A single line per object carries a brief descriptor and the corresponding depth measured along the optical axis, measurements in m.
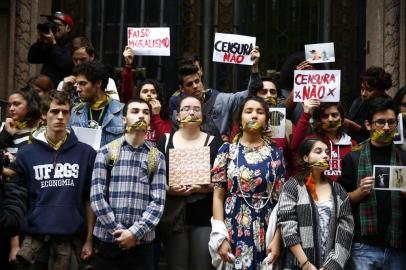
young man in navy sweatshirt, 7.45
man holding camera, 9.83
